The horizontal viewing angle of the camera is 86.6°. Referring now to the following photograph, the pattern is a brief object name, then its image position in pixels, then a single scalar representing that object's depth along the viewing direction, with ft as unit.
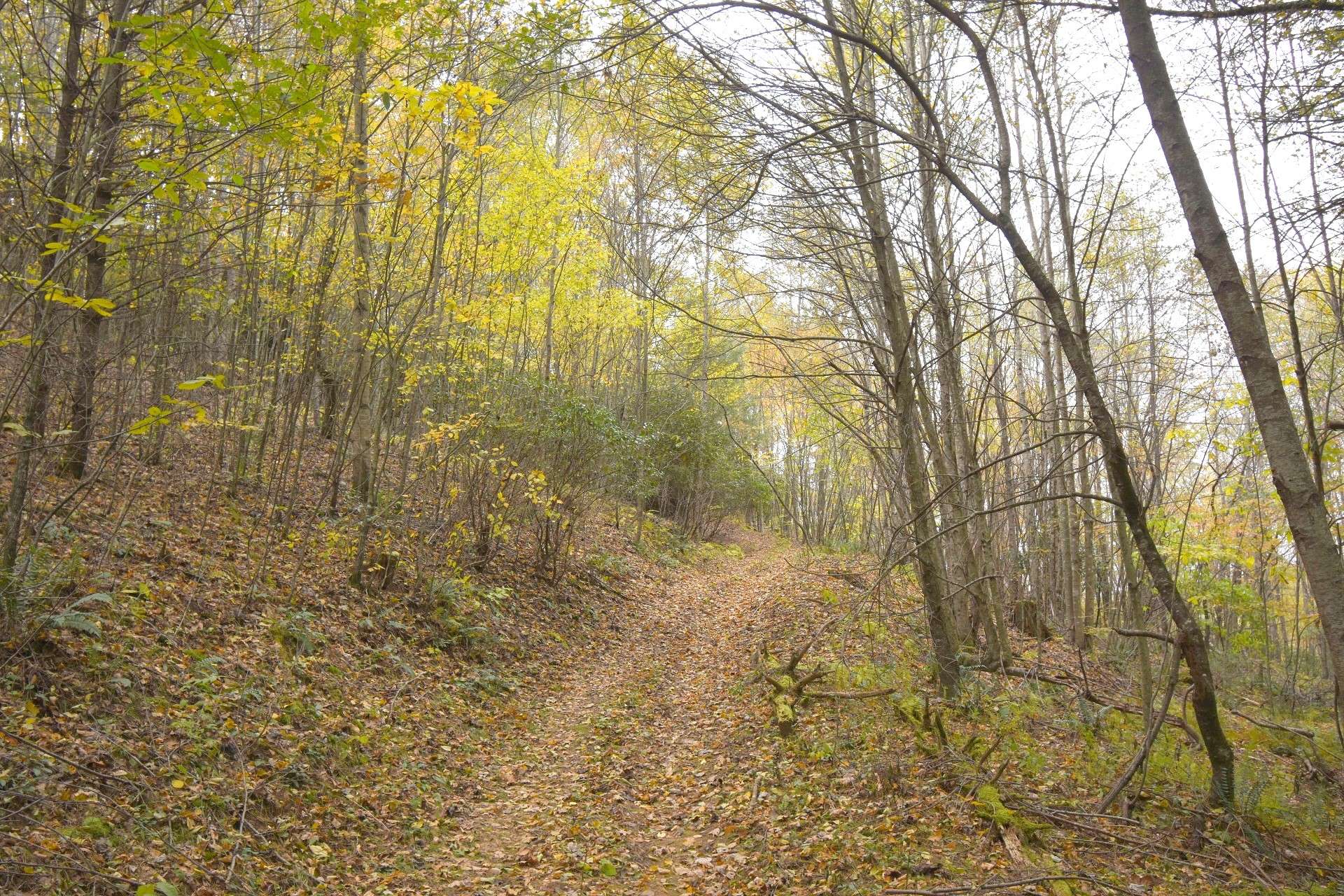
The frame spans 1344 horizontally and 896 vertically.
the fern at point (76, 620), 13.99
